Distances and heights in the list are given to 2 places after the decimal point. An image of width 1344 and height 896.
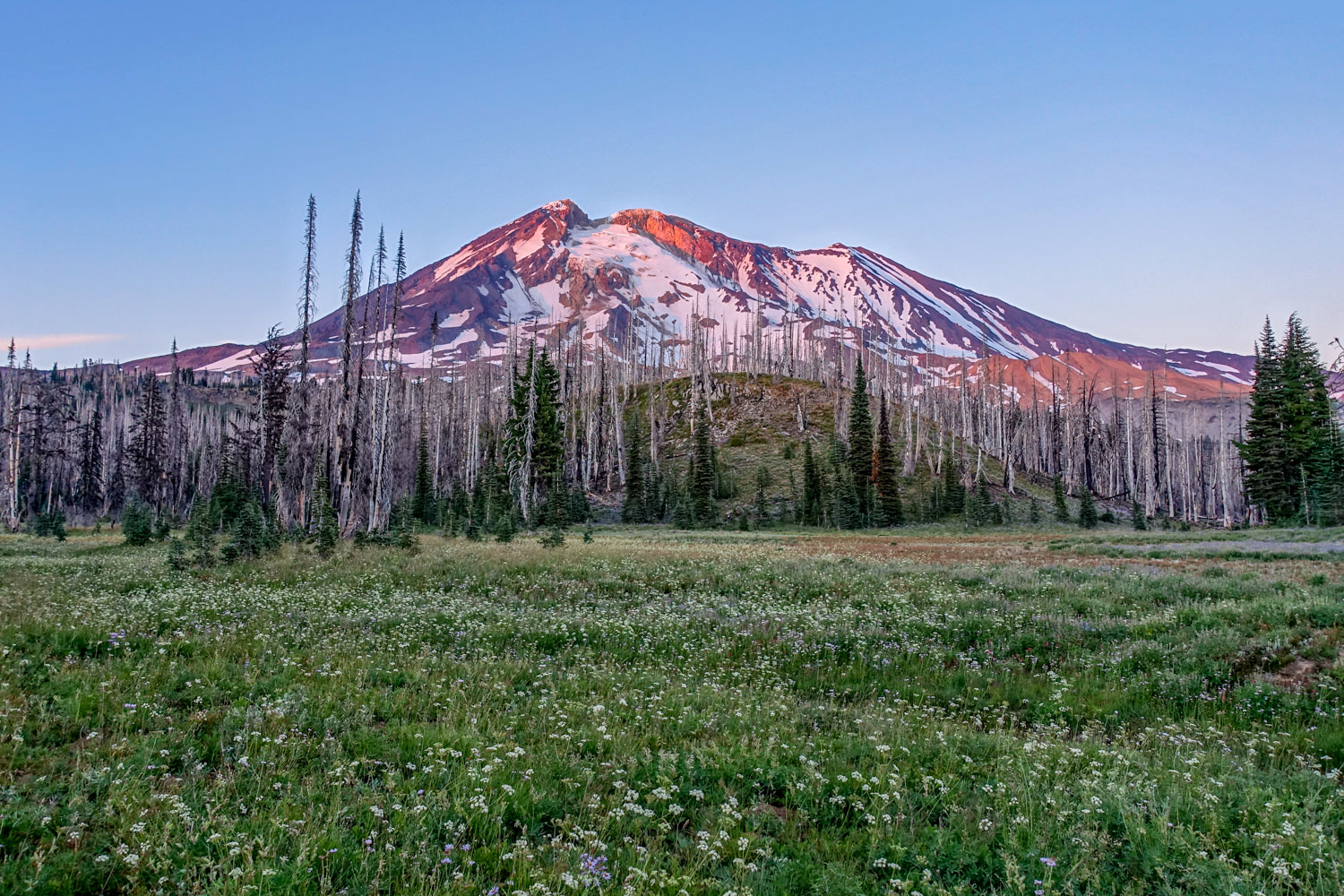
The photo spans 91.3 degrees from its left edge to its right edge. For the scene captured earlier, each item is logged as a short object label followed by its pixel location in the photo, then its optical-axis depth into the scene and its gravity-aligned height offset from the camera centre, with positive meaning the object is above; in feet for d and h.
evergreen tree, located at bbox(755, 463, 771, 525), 191.62 -5.64
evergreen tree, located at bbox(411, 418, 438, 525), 170.07 -3.25
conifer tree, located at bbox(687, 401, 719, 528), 211.51 +4.78
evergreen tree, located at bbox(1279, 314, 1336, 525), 149.89 +14.72
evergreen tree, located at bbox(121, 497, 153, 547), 95.05 -6.57
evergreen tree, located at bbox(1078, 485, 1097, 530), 179.11 -7.93
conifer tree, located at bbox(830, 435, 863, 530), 184.34 -5.39
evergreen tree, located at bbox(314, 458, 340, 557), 68.90 -4.86
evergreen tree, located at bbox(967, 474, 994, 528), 183.38 -6.86
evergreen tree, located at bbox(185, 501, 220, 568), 57.47 -5.51
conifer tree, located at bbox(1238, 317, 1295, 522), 161.89 +9.64
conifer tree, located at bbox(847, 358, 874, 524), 210.38 +15.20
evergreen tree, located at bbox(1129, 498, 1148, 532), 166.50 -8.51
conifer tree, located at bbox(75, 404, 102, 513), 205.36 +4.03
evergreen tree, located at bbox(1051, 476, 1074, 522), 192.13 -6.25
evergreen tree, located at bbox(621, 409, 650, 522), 207.92 -1.76
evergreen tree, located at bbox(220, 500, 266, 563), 60.59 -5.58
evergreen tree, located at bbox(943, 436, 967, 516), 207.92 -2.55
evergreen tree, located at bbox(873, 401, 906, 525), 198.70 +0.52
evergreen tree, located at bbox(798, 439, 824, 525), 195.93 -2.82
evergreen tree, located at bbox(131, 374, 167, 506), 182.39 +10.29
